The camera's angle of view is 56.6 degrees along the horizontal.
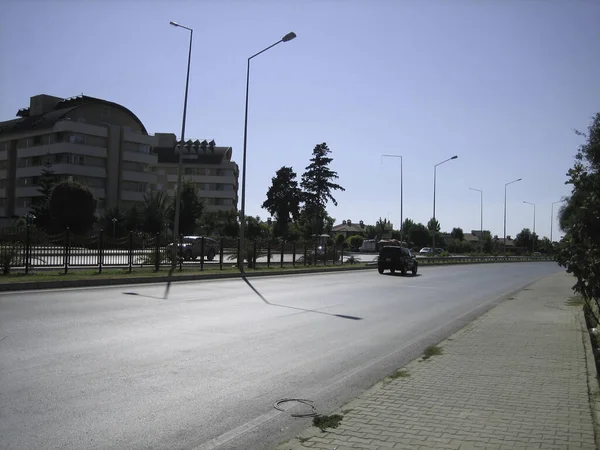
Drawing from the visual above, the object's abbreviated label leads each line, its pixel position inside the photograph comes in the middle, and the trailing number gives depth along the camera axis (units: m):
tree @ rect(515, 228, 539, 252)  134.12
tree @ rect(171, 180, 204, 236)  69.00
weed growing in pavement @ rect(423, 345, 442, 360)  8.70
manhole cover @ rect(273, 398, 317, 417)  5.71
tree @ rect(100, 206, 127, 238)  58.66
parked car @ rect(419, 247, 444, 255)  87.80
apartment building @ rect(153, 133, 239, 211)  105.88
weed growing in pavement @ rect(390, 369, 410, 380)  7.14
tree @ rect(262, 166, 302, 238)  99.94
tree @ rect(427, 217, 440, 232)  146.10
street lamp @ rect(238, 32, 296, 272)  28.14
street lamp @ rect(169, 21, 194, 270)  25.22
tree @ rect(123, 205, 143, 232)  61.50
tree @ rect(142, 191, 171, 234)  61.97
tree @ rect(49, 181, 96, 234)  49.91
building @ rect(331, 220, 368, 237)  153.52
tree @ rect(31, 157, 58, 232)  54.91
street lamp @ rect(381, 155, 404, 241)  53.19
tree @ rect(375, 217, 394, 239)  148.15
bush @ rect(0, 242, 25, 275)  19.50
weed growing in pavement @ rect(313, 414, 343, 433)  5.05
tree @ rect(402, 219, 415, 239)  132.38
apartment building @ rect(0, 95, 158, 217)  71.94
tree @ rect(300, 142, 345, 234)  84.75
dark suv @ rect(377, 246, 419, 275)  33.84
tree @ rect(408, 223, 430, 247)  131.12
